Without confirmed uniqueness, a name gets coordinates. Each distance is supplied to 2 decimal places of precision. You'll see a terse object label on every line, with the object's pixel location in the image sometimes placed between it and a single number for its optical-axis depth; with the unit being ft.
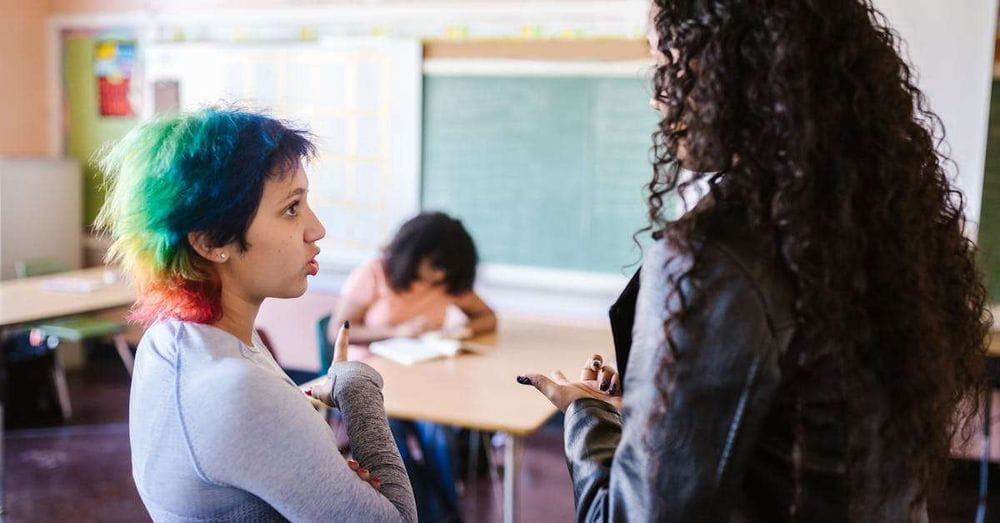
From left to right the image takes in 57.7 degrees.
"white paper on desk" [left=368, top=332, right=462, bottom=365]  9.68
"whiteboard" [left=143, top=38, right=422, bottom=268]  15.26
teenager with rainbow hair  3.35
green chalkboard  13.93
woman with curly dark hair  3.01
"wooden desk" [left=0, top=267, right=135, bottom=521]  11.62
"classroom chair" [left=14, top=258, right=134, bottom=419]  14.85
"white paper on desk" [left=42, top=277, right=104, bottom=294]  13.48
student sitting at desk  10.71
